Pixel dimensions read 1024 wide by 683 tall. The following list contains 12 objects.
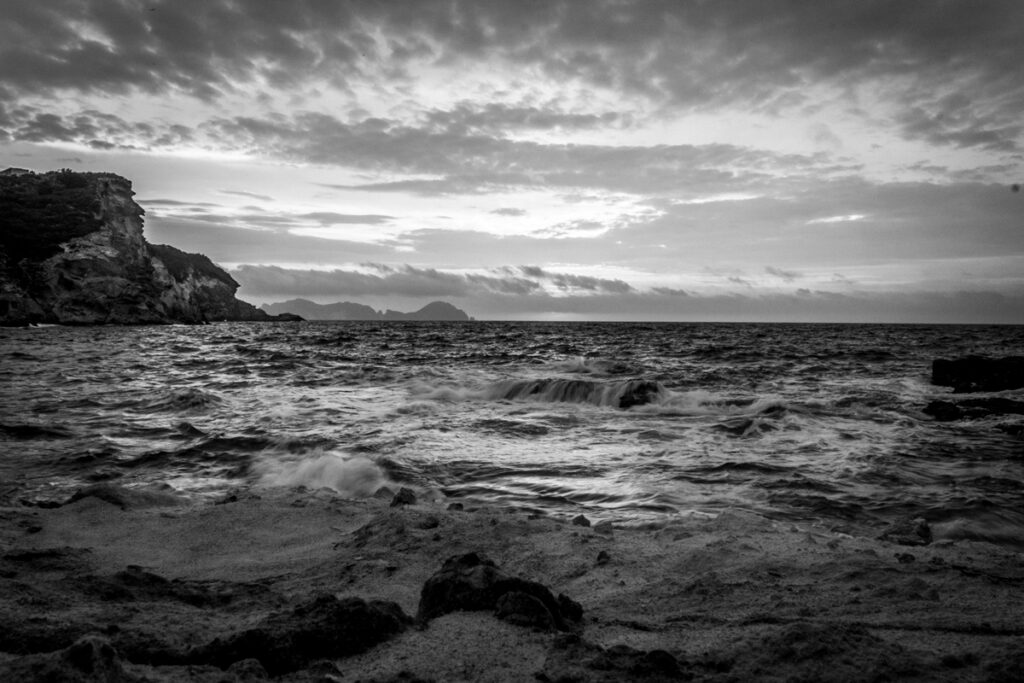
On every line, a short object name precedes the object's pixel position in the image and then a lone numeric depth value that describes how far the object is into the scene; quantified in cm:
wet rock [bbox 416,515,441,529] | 502
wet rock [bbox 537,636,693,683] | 246
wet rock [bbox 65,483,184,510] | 593
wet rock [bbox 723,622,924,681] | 251
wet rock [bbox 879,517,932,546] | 512
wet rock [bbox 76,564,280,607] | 358
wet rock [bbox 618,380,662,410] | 1567
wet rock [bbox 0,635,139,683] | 221
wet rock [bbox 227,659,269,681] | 249
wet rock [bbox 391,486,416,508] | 618
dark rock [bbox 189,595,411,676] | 268
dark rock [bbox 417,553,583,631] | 313
